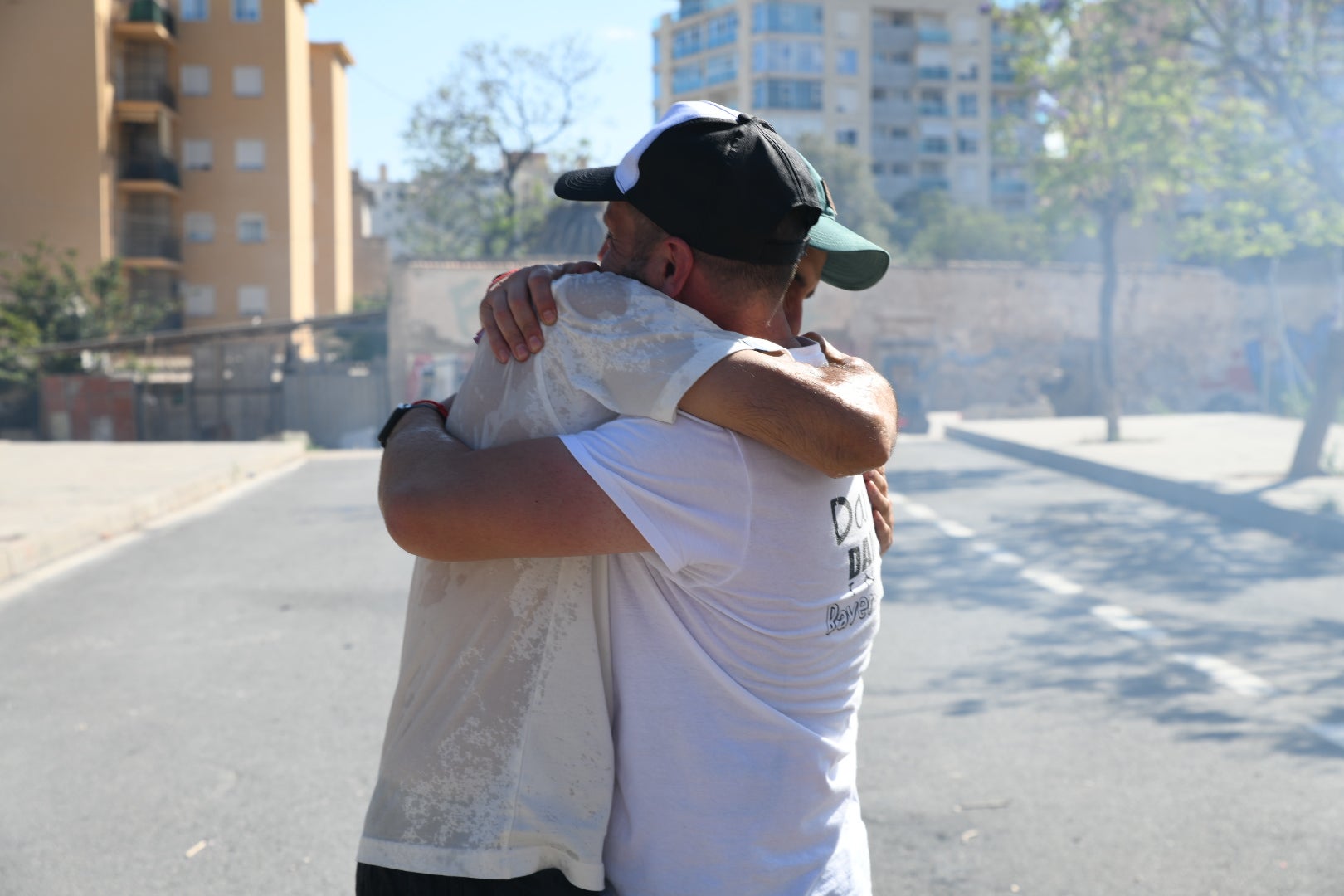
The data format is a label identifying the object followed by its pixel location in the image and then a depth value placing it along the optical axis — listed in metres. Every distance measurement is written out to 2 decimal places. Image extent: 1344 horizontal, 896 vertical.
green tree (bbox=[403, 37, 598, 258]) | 49.34
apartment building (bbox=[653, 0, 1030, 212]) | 88.12
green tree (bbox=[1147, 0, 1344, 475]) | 14.70
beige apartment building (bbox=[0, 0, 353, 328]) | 48.16
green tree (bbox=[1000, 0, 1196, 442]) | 17.73
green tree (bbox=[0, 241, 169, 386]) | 31.52
